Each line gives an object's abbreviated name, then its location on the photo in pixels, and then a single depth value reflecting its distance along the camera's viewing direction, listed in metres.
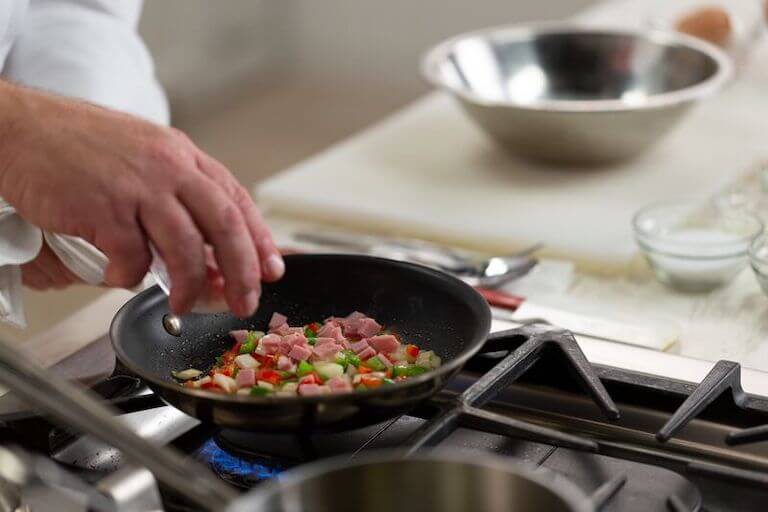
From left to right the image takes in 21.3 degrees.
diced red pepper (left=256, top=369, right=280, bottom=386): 1.18
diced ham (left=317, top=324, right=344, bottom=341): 1.23
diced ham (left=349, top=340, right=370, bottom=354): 1.21
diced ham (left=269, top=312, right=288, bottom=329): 1.25
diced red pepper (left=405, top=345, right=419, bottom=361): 1.22
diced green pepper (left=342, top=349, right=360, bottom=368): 1.20
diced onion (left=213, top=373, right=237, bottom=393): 1.17
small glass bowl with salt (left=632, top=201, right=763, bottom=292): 1.41
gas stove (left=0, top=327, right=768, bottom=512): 1.13
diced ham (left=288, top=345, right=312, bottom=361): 1.20
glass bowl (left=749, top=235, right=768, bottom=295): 1.38
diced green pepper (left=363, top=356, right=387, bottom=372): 1.20
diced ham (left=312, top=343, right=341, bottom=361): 1.20
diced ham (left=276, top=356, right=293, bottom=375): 1.19
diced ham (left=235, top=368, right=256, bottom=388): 1.18
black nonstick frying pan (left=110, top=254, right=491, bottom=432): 1.12
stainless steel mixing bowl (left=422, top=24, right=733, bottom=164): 1.57
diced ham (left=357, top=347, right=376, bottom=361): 1.21
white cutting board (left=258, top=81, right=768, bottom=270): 1.52
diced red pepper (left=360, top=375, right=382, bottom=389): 1.17
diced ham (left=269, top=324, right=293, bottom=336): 1.24
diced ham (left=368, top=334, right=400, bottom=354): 1.22
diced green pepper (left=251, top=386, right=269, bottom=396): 1.16
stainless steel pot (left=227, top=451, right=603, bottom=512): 0.93
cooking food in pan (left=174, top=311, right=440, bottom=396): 1.17
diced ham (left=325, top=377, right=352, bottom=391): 1.16
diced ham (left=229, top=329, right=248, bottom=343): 1.24
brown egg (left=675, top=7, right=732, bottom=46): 1.80
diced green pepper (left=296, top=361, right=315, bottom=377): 1.18
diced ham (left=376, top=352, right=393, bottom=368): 1.20
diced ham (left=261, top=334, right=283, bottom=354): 1.21
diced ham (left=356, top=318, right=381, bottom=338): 1.23
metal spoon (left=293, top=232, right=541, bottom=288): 1.43
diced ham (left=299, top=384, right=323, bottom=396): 1.15
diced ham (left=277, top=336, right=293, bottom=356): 1.21
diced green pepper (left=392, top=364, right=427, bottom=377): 1.20
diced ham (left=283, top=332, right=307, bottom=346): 1.21
